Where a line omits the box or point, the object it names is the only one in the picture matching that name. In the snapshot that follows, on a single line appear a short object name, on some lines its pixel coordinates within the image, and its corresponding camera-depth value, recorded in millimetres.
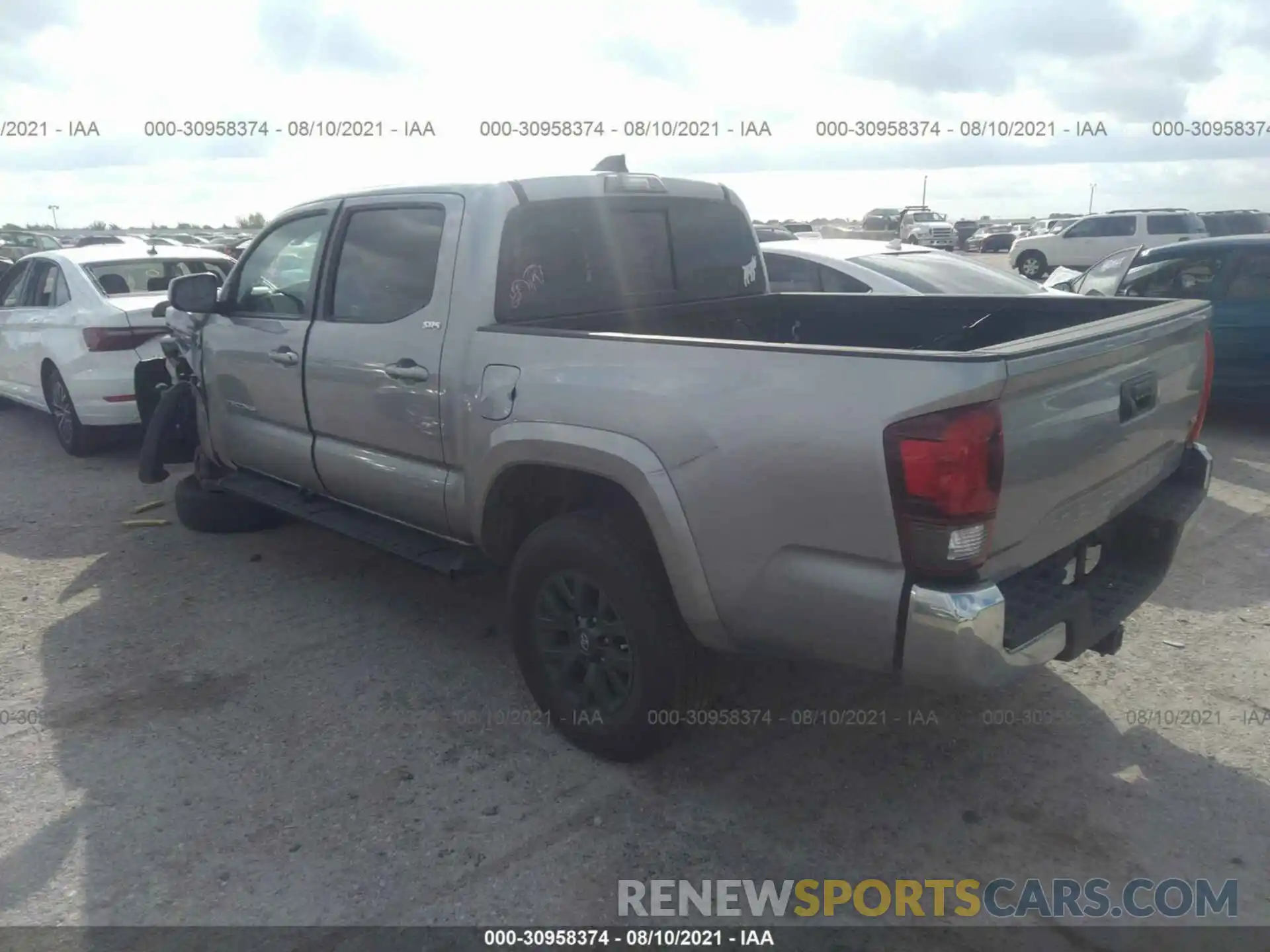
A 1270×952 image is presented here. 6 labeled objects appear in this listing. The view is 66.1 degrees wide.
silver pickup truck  2547
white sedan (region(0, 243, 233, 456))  7301
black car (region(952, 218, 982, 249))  44494
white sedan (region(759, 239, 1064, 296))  6914
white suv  23156
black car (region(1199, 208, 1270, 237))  22531
